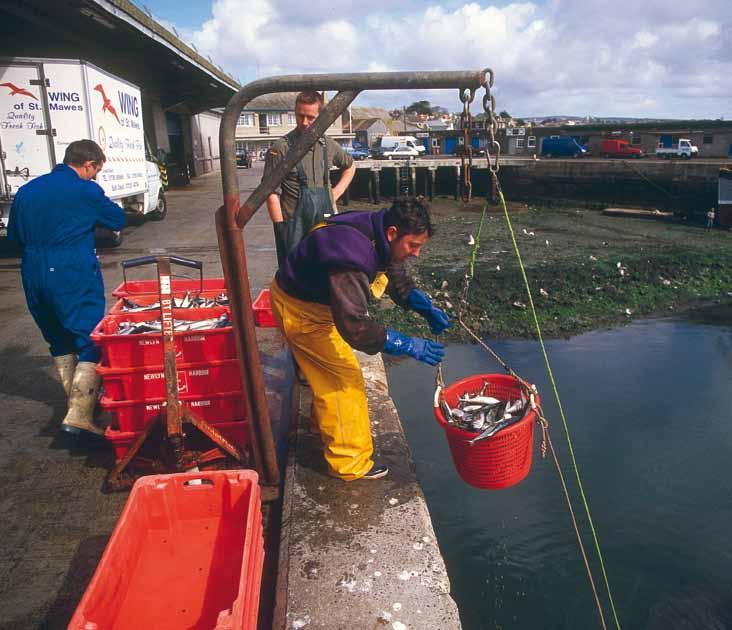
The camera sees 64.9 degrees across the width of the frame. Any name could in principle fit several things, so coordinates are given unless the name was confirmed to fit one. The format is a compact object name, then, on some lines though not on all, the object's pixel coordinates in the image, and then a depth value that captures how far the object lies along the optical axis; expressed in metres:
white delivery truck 10.09
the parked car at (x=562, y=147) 43.78
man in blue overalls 4.08
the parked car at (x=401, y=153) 40.40
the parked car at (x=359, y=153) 43.30
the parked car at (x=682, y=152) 38.82
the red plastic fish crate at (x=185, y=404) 3.74
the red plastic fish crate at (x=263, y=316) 4.38
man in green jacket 4.33
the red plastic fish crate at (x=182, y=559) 2.26
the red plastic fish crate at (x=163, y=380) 3.70
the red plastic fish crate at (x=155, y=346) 3.63
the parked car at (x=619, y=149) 39.34
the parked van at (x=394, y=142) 52.38
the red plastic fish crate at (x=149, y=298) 4.13
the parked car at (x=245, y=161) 41.72
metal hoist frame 2.76
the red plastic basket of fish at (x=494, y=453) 3.12
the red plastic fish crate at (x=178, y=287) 4.54
